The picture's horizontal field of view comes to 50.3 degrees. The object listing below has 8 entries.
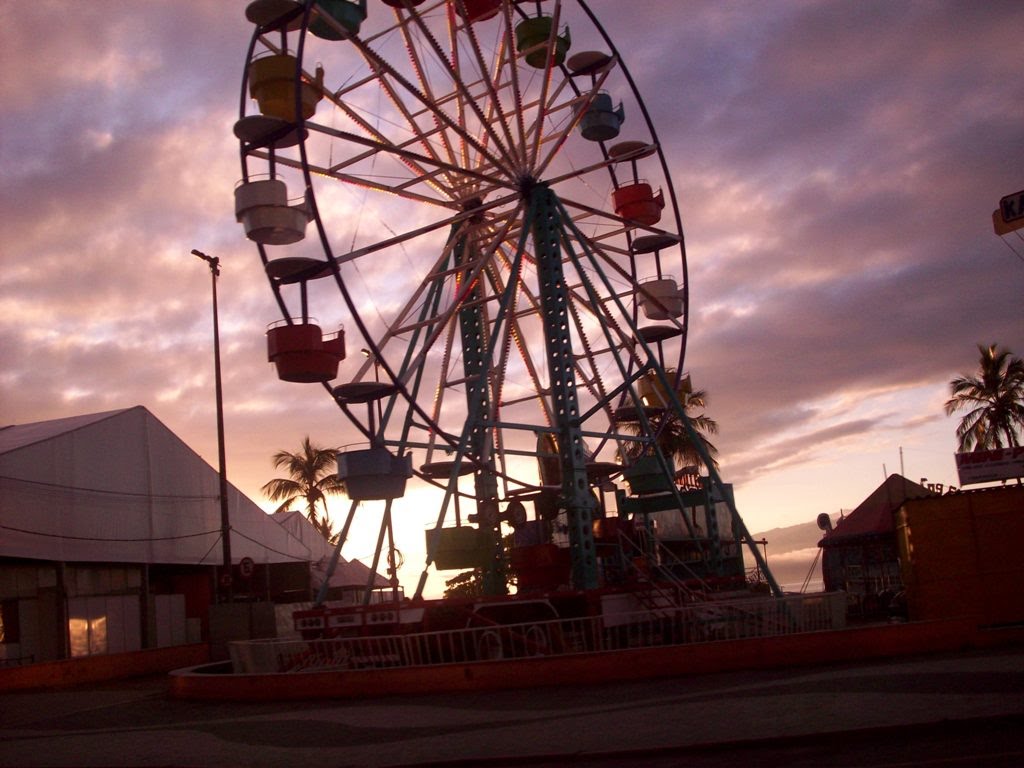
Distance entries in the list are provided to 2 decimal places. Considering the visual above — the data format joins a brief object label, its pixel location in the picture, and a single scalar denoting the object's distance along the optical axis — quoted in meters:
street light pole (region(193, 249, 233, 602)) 30.05
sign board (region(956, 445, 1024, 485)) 34.25
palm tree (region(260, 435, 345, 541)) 61.34
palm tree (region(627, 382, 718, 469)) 45.12
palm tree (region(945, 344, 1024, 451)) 46.59
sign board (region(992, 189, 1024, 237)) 16.08
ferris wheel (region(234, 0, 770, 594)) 20.44
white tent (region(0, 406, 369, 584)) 27.55
